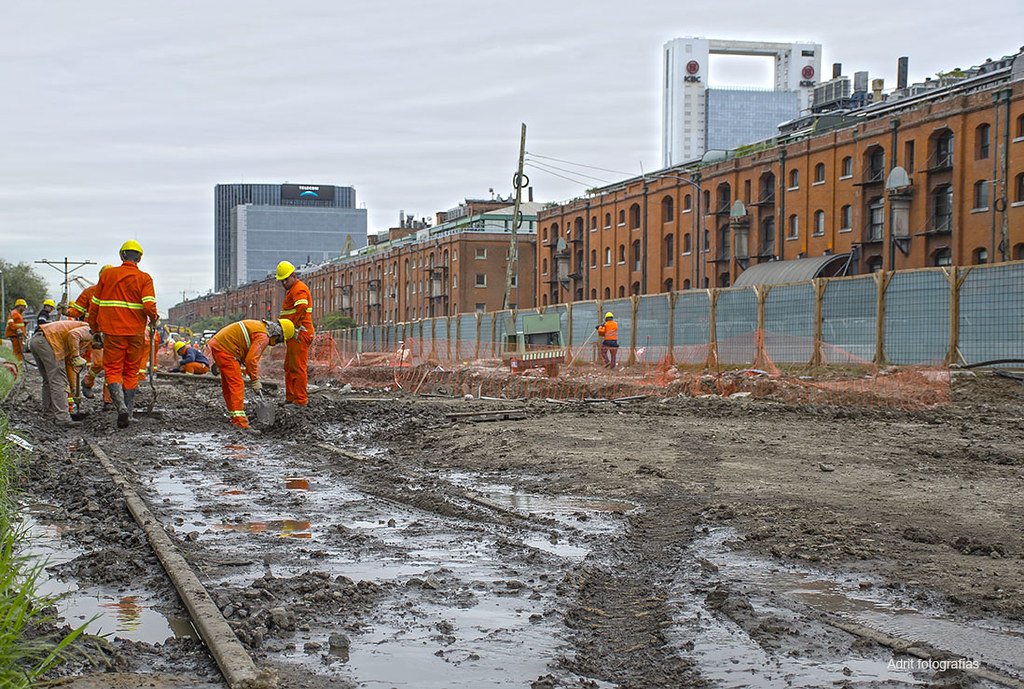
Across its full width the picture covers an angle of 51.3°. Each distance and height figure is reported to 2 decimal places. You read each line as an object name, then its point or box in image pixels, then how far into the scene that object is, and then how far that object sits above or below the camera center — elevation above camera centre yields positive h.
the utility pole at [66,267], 88.51 +4.27
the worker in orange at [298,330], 15.89 -0.17
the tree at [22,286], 108.38 +3.31
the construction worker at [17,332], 22.38 -0.30
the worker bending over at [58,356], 15.27 -0.54
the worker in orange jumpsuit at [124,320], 14.33 -0.02
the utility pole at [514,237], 42.69 +3.54
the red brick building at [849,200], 46.81 +6.73
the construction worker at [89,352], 17.78 -0.61
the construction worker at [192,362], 37.94 -1.52
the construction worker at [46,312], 22.14 +0.14
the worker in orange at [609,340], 29.81 -0.46
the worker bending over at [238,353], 14.94 -0.47
